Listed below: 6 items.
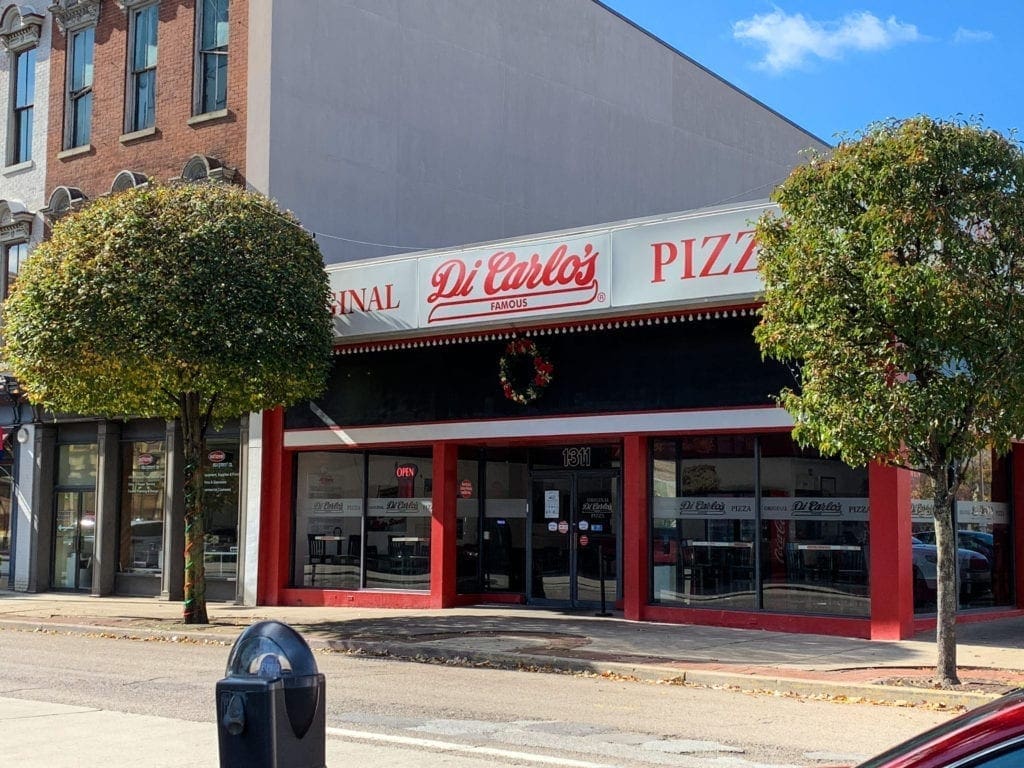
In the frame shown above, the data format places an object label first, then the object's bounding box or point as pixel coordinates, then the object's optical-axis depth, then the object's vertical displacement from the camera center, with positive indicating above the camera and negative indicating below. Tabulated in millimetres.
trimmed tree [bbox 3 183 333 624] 17125 +2824
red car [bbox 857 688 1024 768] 2645 -512
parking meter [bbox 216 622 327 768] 4320 -677
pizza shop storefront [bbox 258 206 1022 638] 16859 +709
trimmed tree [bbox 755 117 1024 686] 11938 +2090
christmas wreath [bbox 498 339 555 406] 19266 +2223
